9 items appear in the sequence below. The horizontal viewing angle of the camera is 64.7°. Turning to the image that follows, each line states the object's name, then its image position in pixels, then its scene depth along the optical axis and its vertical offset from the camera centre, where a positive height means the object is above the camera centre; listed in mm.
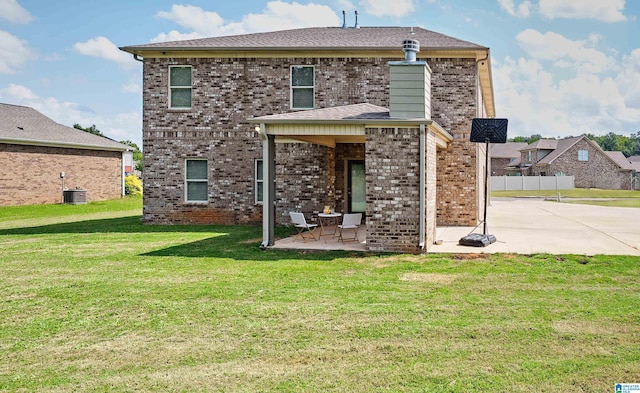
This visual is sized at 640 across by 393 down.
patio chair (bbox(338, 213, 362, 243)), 11602 -772
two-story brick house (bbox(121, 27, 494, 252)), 15758 +2310
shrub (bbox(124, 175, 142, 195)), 32531 +44
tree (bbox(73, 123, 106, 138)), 66250 +7910
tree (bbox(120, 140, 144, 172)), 55562 +3782
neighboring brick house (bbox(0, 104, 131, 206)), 24500 +1402
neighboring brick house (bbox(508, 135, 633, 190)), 53031 +2338
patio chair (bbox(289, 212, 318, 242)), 11932 -781
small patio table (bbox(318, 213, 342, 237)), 15623 -1016
